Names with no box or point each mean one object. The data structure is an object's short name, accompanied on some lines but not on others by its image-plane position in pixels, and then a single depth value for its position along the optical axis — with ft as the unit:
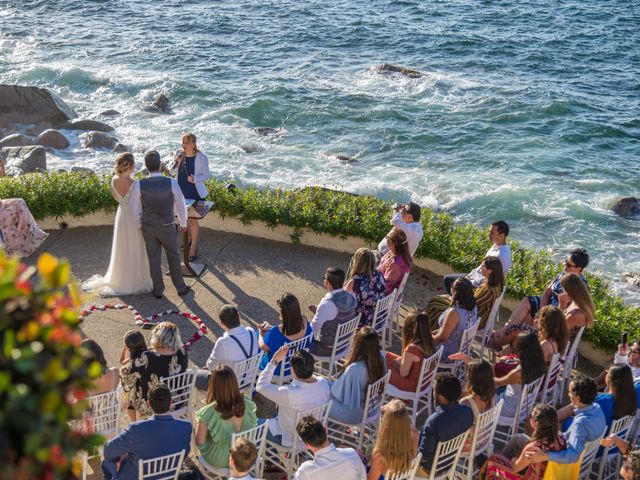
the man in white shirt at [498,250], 34.06
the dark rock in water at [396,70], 99.14
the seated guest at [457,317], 29.50
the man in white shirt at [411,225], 35.45
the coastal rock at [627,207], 65.72
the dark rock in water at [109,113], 82.65
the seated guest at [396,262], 33.27
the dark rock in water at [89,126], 78.33
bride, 35.88
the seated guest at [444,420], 23.22
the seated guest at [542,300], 32.60
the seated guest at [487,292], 31.48
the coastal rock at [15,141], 72.74
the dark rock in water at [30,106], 78.79
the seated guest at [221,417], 22.74
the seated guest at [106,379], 24.58
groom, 33.96
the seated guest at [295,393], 24.04
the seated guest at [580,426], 22.85
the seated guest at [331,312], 29.37
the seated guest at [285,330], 27.86
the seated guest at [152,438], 21.68
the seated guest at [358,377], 25.31
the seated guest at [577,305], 30.25
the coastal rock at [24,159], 64.18
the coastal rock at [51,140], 73.97
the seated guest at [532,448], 22.49
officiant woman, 38.11
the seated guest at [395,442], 21.67
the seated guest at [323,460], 20.80
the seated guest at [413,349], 26.94
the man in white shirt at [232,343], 26.71
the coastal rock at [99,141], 74.59
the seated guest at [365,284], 31.32
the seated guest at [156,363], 25.17
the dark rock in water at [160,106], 85.66
